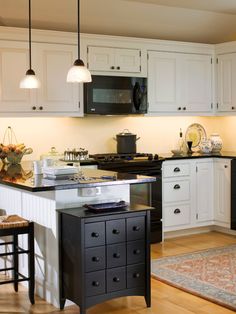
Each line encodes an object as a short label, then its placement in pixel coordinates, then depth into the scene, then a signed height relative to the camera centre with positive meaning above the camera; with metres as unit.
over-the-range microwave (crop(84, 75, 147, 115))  5.88 +0.52
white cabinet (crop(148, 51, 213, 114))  6.32 +0.71
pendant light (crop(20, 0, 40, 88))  4.56 +0.51
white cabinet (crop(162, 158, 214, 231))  6.15 -0.60
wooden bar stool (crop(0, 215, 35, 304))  3.98 -0.65
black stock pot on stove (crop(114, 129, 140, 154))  6.23 -0.01
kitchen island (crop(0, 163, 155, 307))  3.91 -0.43
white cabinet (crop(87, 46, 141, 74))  5.89 +0.91
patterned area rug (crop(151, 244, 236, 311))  4.28 -1.16
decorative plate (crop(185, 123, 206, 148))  7.02 +0.10
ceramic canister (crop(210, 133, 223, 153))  6.77 -0.02
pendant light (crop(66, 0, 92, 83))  4.02 +0.51
